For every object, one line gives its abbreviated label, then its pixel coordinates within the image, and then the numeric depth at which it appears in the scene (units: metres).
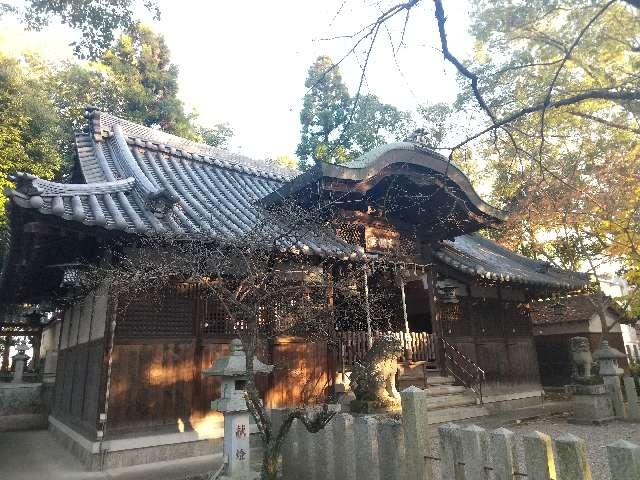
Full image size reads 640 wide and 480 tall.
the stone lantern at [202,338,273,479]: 5.80
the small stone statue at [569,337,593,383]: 13.70
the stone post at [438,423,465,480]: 4.16
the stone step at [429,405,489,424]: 10.34
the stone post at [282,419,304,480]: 6.14
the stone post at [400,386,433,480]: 4.61
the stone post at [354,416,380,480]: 5.00
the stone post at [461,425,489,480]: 3.93
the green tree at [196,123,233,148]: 40.31
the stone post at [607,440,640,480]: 2.86
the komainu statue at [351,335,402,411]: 8.45
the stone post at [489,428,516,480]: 3.73
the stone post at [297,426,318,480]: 5.84
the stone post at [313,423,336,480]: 5.57
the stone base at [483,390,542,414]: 13.07
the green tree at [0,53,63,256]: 19.38
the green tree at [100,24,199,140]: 32.62
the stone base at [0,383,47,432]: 14.98
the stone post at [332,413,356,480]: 5.28
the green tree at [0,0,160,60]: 9.93
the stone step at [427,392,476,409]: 10.79
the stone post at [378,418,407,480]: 4.80
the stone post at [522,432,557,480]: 3.41
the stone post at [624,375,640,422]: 10.66
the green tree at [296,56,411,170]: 35.97
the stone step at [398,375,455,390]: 10.75
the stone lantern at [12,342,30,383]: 19.13
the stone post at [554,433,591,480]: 3.19
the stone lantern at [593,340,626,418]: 10.99
